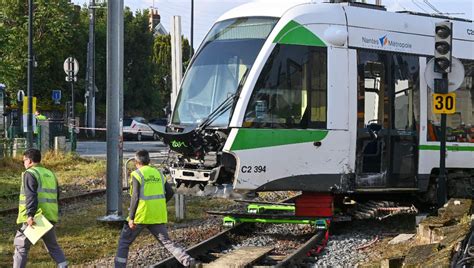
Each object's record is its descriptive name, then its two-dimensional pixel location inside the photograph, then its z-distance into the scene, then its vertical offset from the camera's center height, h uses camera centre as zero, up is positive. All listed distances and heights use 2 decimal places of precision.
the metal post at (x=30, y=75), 25.59 +1.85
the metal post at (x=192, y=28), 44.21 +5.68
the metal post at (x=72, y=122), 27.07 +0.10
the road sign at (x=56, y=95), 38.47 +1.51
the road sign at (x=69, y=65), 34.25 +2.69
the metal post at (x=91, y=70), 44.38 +3.21
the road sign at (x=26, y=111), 26.12 +0.47
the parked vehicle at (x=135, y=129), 45.69 -0.26
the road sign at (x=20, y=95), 33.56 +1.29
